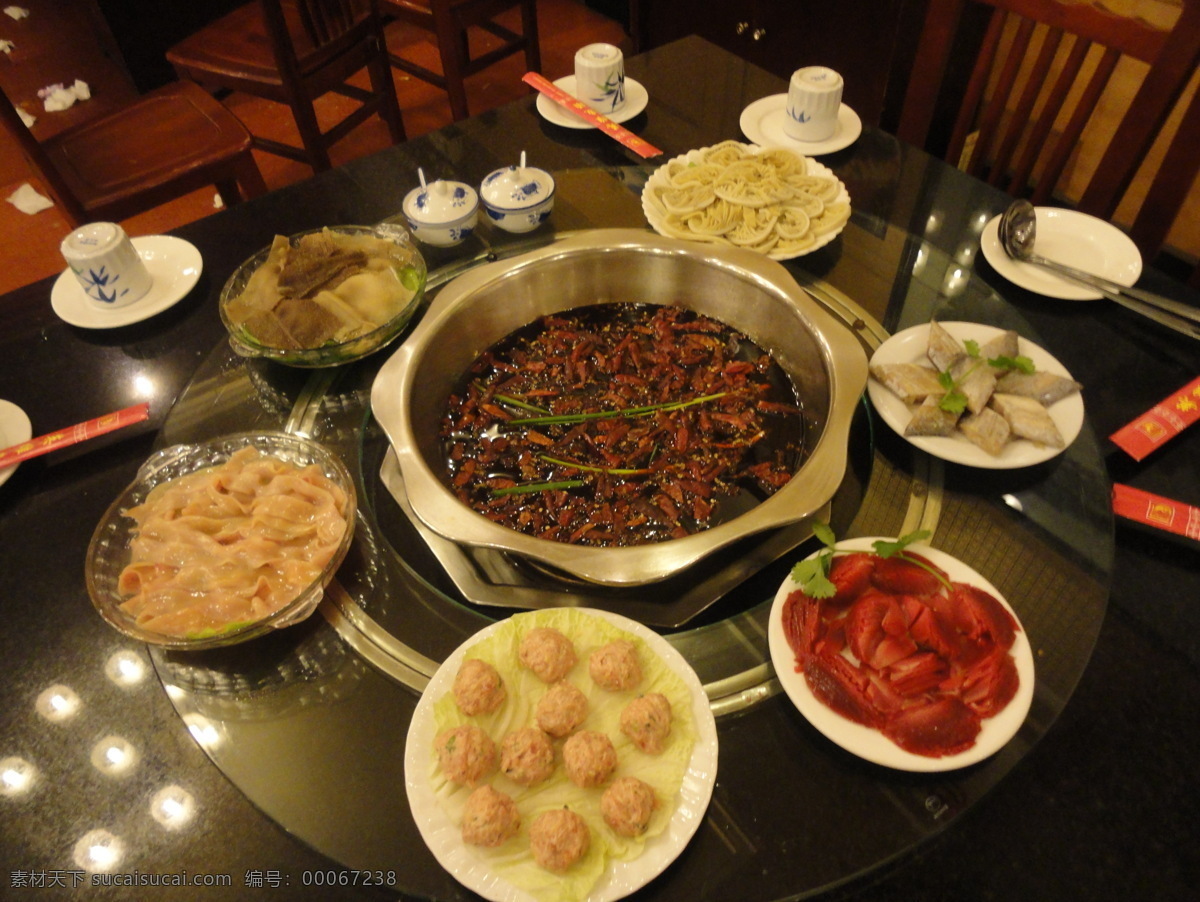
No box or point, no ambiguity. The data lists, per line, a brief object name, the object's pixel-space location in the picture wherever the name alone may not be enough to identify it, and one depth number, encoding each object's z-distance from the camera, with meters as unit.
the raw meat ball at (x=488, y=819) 0.65
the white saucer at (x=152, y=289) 1.02
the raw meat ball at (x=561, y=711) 0.70
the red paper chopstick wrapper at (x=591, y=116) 1.18
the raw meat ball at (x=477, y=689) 0.70
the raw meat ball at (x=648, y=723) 0.69
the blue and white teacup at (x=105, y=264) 0.98
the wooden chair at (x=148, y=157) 1.39
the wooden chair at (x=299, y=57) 1.62
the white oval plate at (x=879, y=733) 0.68
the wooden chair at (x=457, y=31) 1.81
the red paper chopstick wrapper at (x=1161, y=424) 0.86
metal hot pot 0.75
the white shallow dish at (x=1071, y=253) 1.00
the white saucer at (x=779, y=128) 1.19
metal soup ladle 0.95
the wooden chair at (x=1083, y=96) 1.05
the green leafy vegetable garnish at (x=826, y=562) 0.73
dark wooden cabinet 1.56
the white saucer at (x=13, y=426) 0.92
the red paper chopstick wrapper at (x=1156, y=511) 0.82
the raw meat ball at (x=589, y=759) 0.68
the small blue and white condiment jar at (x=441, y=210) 1.04
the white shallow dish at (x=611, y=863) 0.65
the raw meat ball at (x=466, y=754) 0.68
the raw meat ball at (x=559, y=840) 0.65
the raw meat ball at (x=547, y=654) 0.72
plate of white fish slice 0.83
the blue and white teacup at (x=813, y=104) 1.15
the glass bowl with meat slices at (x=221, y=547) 0.75
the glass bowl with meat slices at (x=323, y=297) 0.93
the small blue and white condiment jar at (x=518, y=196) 1.05
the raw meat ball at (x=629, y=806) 0.66
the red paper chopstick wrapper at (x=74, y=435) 0.89
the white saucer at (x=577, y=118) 1.24
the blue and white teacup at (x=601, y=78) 1.21
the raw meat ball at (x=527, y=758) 0.68
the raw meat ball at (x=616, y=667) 0.71
